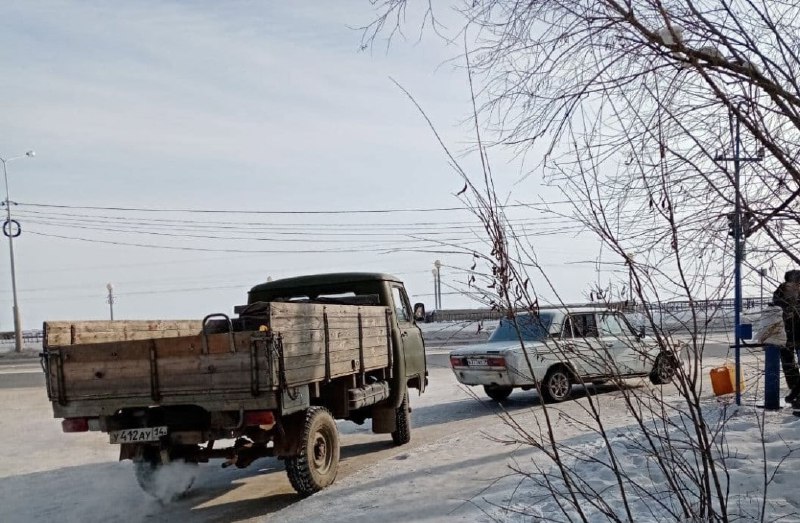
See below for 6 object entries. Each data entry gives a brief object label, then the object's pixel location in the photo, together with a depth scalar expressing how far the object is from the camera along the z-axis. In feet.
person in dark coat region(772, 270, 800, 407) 10.41
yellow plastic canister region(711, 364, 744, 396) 30.14
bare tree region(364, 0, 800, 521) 8.32
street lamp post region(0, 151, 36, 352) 115.60
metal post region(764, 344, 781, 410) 22.48
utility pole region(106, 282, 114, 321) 200.95
